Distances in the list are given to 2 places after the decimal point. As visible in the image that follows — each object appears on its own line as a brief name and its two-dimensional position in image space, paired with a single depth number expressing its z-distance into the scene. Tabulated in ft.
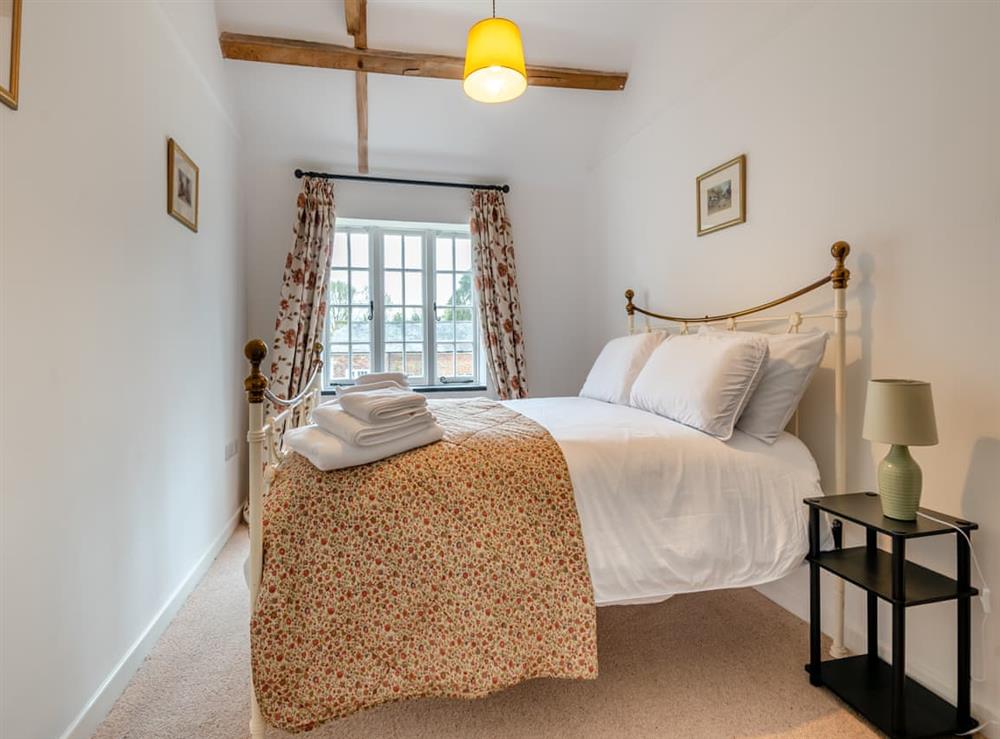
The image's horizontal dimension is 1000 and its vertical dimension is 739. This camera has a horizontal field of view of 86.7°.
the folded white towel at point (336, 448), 4.72
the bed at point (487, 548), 4.35
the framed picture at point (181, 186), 7.39
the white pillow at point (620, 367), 8.84
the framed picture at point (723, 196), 8.38
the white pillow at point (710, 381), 6.29
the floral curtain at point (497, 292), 13.33
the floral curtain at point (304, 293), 11.94
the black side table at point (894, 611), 4.73
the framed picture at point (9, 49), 3.98
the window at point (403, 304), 13.34
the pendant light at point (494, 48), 6.64
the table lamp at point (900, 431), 4.84
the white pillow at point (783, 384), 6.37
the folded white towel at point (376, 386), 7.41
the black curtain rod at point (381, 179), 12.27
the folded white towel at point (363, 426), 4.83
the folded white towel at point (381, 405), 4.95
